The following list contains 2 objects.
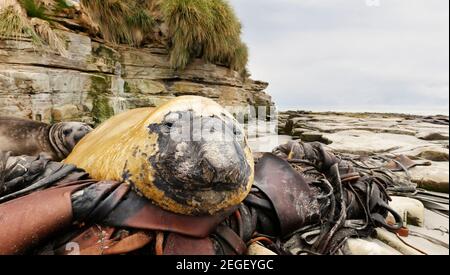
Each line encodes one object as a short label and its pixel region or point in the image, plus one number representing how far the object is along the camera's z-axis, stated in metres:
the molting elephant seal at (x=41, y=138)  2.72
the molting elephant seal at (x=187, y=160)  1.31
